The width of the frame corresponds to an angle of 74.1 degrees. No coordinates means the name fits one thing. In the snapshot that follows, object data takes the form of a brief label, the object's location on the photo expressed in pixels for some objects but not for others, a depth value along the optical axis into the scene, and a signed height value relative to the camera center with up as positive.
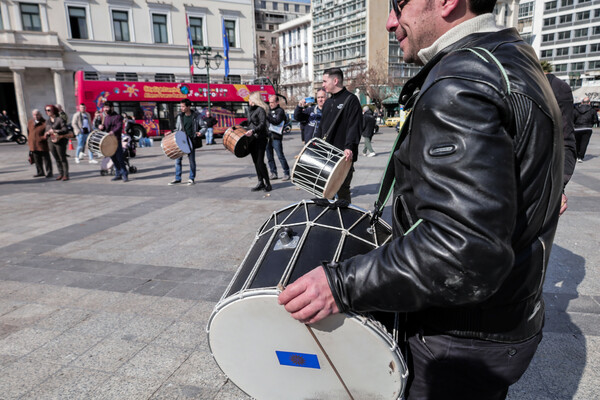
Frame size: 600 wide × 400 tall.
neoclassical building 28.92 +6.10
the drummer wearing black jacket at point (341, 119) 5.48 -0.09
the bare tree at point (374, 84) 51.03 +3.55
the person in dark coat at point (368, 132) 13.19 -0.67
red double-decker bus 21.34 +1.08
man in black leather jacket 0.86 -0.25
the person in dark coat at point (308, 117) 7.96 -0.08
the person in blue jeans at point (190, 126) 9.12 -0.20
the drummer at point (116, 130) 9.88 -0.27
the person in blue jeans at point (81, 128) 13.64 -0.25
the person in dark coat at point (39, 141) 10.40 -0.50
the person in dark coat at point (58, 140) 10.16 -0.48
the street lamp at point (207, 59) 22.40 +4.63
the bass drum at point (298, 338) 1.20 -0.69
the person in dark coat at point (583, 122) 9.12 -0.43
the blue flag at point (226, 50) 30.87 +5.04
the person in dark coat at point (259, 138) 8.17 -0.46
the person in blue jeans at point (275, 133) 9.00 -0.43
